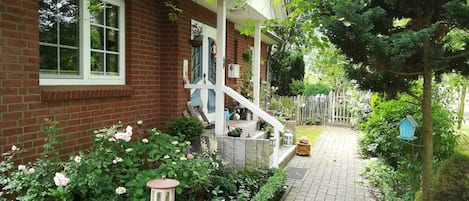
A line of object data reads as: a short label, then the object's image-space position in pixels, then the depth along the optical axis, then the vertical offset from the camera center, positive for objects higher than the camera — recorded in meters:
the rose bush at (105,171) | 2.95 -0.81
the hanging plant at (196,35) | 6.12 +1.00
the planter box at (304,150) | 8.06 -1.44
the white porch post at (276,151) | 5.70 -1.04
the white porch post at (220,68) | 5.70 +0.31
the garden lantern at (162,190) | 2.96 -0.89
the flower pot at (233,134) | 5.78 -0.79
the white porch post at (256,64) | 8.33 +0.55
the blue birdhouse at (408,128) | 4.18 -0.47
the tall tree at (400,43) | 3.21 +0.44
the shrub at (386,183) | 4.62 -1.38
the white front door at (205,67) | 6.87 +0.39
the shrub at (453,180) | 3.31 -0.87
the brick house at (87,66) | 3.22 +0.22
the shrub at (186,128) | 5.29 -0.64
